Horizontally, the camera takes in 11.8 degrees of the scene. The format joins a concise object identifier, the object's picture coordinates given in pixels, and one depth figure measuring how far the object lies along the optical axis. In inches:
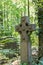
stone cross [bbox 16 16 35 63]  191.5
